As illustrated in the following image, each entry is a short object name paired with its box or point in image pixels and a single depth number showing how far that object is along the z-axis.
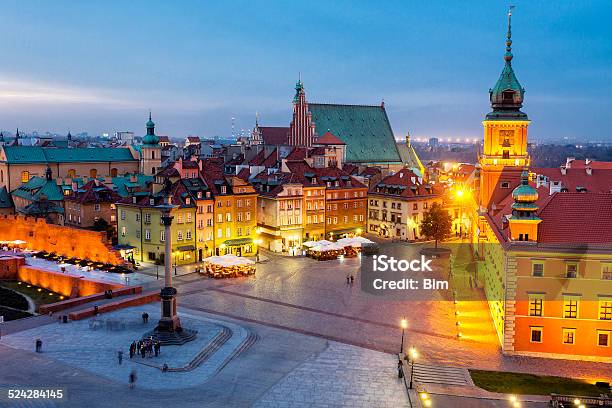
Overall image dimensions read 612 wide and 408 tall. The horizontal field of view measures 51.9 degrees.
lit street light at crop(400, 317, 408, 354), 41.09
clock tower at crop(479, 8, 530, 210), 65.12
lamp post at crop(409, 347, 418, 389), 38.89
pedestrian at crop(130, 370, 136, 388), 35.78
